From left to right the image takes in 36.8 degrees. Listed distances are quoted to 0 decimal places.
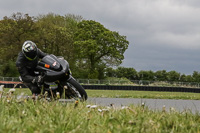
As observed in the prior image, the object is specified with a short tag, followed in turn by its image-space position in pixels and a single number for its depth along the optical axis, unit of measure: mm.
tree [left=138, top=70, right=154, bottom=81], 65500
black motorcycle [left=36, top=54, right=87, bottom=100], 6691
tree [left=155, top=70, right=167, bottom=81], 64675
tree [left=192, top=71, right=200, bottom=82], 62938
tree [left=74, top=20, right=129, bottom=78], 52719
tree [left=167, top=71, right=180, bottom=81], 63688
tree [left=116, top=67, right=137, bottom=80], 64438
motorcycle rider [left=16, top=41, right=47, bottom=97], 6680
